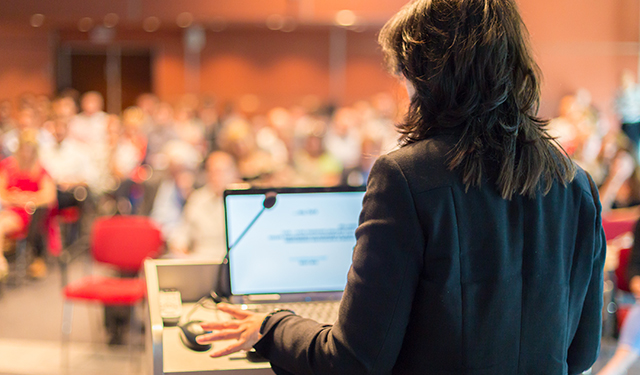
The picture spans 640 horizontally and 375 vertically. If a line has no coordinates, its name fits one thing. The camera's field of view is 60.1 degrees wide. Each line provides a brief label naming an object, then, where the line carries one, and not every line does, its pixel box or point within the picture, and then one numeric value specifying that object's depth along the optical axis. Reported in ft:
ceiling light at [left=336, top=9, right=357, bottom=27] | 26.35
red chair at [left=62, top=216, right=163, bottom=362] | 11.85
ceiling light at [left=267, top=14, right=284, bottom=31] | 26.81
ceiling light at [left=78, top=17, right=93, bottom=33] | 27.35
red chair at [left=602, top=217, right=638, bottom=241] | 10.99
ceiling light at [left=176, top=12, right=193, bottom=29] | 26.72
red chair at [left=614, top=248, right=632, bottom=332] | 10.68
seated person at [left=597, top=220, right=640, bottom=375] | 8.29
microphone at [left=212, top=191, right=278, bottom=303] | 4.99
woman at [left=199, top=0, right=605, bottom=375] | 2.87
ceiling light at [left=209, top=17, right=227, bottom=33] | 27.30
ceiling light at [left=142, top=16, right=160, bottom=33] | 27.12
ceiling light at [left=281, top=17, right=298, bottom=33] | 27.44
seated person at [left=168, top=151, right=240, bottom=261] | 11.43
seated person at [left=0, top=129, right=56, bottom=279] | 16.66
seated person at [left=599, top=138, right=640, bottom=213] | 14.12
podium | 4.20
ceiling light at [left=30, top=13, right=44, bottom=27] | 26.91
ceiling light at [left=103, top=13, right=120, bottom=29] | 26.45
